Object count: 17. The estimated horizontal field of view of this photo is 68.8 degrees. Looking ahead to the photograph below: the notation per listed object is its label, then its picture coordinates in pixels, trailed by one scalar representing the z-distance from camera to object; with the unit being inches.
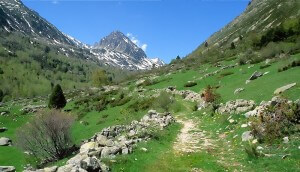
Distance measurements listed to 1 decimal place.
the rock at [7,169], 727.1
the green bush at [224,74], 1539.6
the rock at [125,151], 531.5
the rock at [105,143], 595.7
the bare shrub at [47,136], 823.4
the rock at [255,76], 1149.6
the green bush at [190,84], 1603.1
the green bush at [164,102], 1205.9
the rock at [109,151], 520.5
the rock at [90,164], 426.2
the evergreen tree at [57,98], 1981.0
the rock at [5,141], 1248.4
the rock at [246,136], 579.7
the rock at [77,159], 466.3
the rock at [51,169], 447.7
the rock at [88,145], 648.1
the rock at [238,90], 1009.4
